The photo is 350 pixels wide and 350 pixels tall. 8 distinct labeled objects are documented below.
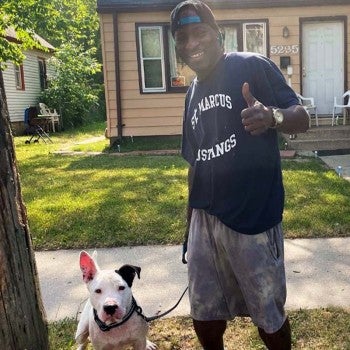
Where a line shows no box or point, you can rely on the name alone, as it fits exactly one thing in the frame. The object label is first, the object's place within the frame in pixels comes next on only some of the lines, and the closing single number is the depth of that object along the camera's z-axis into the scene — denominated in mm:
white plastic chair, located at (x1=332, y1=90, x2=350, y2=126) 11398
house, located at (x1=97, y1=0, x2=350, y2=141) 11859
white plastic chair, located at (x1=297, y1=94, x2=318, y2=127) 11761
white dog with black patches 2549
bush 23188
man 2264
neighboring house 20969
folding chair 16455
